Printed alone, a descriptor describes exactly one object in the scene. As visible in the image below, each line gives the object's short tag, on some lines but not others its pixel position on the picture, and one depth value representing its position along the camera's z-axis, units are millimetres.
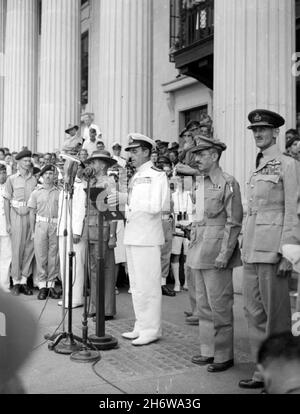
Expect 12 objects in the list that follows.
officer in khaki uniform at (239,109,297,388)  4395
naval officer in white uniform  5793
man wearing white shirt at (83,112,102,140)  12996
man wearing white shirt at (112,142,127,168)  10959
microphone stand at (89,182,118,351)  5680
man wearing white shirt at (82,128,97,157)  12172
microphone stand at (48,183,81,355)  5445
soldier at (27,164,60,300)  8695
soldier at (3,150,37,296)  9023
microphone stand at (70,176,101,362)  5168
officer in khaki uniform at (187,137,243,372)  4949
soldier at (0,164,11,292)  9000
